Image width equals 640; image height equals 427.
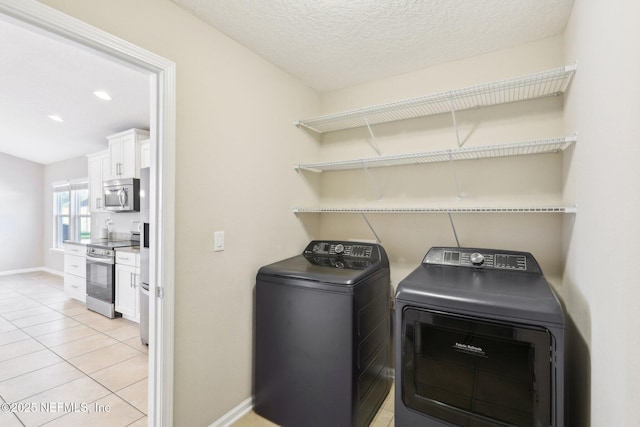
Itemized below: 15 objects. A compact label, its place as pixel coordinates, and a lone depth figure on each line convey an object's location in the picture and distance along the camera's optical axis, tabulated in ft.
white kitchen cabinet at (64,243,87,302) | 14.11
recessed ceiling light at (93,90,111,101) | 10.44
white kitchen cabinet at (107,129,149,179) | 12.86
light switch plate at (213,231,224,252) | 5.66
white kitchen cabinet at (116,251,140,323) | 11.06
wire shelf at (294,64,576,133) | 5.17
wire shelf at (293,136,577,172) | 5.14
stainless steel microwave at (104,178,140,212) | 12.94
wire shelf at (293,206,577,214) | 4.76
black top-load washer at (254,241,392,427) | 5.28
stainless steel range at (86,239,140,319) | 11.96
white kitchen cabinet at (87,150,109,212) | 14.93
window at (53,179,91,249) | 19.57
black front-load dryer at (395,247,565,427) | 3.73
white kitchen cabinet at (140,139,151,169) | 12.71
